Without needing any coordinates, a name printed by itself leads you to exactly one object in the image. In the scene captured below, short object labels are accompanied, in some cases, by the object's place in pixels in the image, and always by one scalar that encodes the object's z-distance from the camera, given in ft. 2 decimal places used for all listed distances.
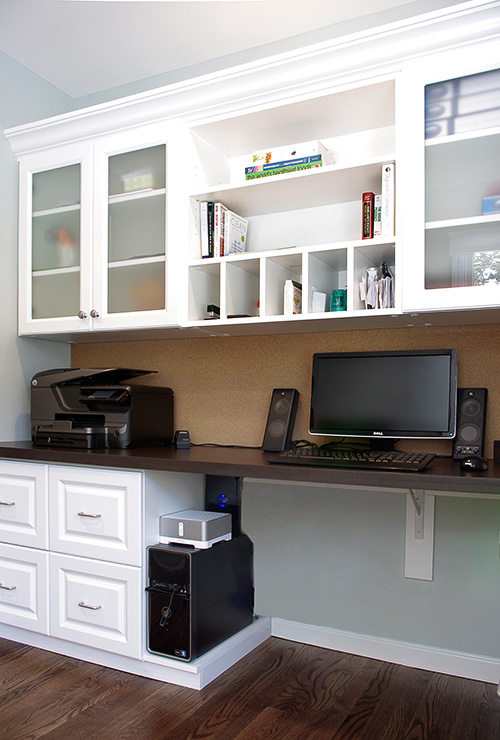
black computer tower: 6.63
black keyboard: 5.64
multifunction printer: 7.84
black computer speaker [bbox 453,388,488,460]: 6.59
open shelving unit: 6.82
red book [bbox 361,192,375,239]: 6.75
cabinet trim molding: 5.96
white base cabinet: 6.83
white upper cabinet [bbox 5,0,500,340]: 6.10
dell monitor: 6.75
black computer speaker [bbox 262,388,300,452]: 7.55
